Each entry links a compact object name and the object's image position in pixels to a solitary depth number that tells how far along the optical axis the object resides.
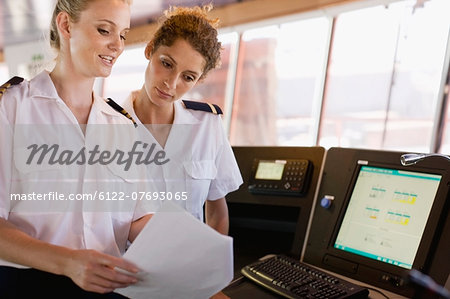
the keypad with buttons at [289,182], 1.69
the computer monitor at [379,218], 1.24
